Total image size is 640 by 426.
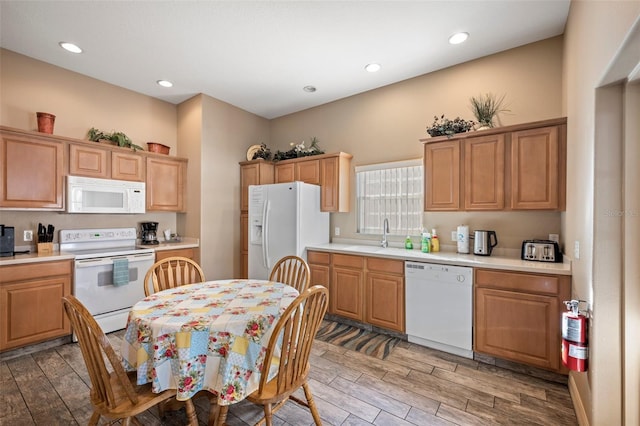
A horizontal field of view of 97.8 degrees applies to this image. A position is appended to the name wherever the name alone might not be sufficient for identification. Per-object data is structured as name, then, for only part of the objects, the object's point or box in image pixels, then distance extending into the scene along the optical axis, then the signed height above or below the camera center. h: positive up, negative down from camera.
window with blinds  3.52 +0.21
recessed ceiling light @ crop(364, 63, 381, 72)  3.24 +1.71
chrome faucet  3.66 -0.27
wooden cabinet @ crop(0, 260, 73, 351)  2.54 -0.85
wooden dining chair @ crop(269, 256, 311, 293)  2.46 -0.61
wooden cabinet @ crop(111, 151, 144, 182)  3.52 +0.60
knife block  2.98 -0.38
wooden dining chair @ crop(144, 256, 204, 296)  2.19 -0.55
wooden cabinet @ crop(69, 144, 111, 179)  3.19 +0.61
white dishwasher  2.61 -0.92
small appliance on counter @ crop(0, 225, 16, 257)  2.78 -0.28
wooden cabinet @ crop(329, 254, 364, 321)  3.29 -0.89
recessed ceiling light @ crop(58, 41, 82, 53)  2.84 +1.72
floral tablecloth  1.38 -0.70
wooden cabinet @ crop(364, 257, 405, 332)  3.00 -0.90
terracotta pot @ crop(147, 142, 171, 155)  3.93 +0.93
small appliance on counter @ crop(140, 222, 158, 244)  3.87 -0.28
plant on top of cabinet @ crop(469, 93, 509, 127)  2.88 +1.13
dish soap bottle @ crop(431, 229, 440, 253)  3.26 -0.37
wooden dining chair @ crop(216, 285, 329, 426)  1.38 -0.74
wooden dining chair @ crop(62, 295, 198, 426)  1.24 -0.74
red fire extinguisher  1.65 -0.77
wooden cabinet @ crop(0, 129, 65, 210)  2.76 +0.42
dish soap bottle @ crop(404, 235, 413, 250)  3.45 -0.39
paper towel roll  3.02 -0.29
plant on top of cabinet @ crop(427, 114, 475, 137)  2.93 +0.91
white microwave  3.17 +0.21
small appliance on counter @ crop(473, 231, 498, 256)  2.85 -0.30
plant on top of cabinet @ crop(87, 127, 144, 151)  3.47 +0.95
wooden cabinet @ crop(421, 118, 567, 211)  2.46 +0.43
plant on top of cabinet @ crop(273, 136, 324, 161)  4.21 +0.94
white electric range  2.96 -0.65
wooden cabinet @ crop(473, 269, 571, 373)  2.22 -0.87
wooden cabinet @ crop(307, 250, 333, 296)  3.55 -0.71
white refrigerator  3.59 -0.14
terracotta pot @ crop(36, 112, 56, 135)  3.01 +0.98
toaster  2.52 -0.35
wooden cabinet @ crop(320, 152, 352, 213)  3.86 +0.41
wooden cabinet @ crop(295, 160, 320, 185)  4.02 +0.61
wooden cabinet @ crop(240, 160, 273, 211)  4.32 +0.59
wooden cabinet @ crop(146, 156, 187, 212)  3.86 +0.42
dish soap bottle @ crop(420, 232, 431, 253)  3.22 -0.35
